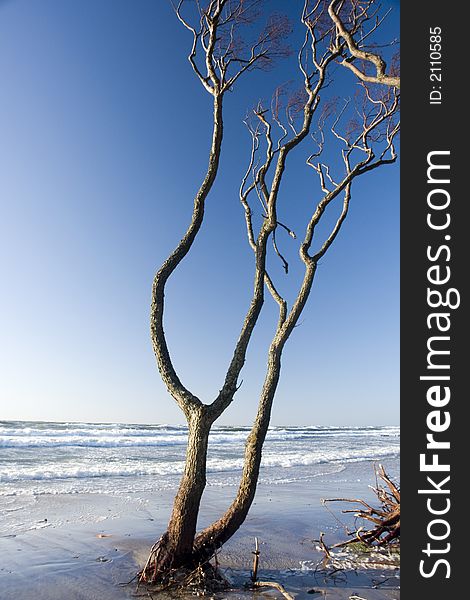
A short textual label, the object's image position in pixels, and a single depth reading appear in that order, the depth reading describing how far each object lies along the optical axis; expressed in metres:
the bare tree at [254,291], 4.99
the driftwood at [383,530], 6.18
